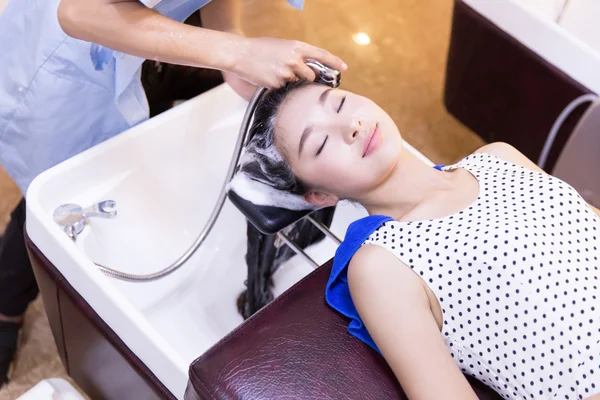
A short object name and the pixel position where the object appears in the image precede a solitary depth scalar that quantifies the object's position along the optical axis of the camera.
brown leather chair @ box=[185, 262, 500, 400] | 1.09
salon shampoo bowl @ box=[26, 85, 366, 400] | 1.26
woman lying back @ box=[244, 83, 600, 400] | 1.11
